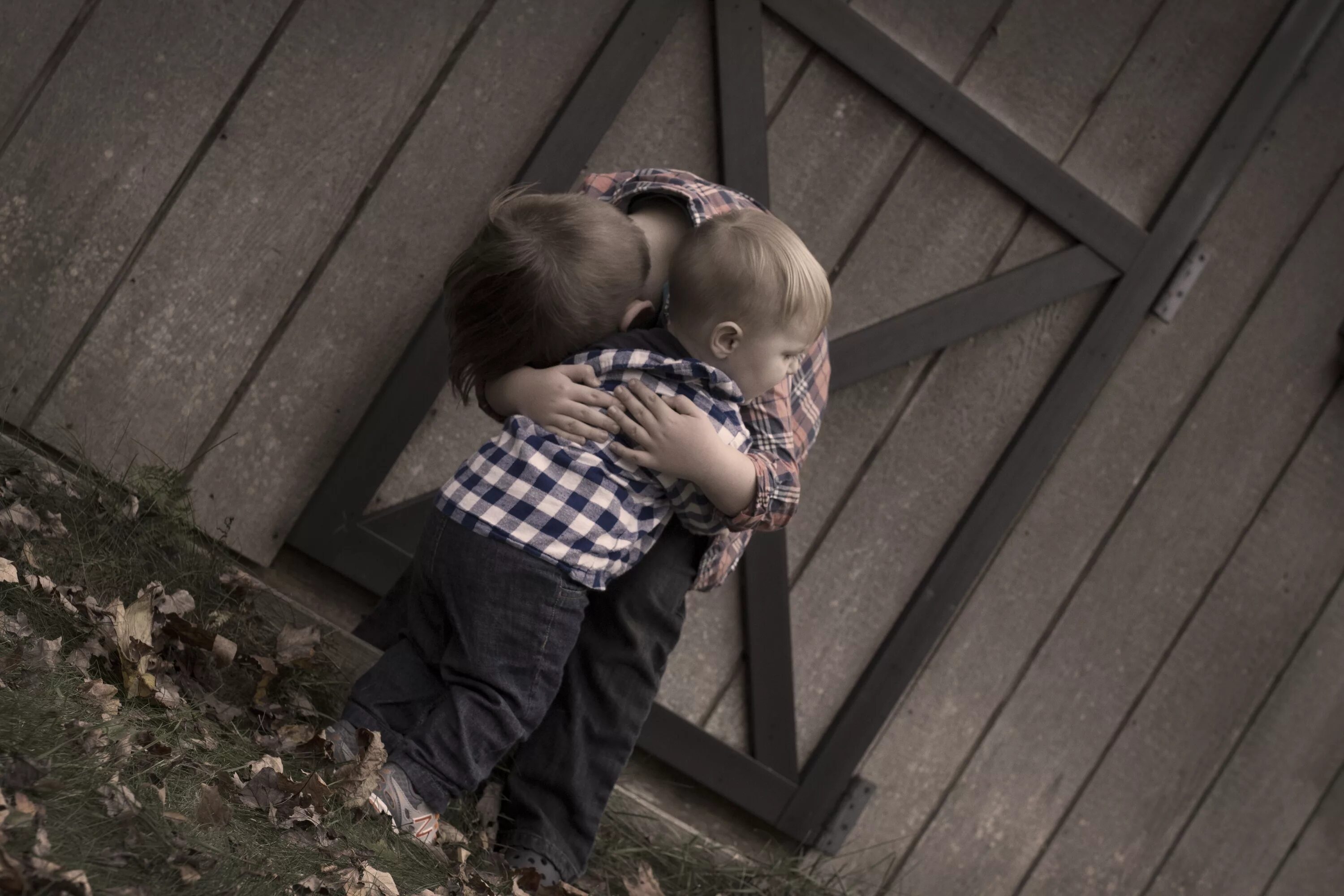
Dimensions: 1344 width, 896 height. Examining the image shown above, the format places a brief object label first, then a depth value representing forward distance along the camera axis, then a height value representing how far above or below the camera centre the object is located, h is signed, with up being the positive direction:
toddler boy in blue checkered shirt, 5.06 +0.02
